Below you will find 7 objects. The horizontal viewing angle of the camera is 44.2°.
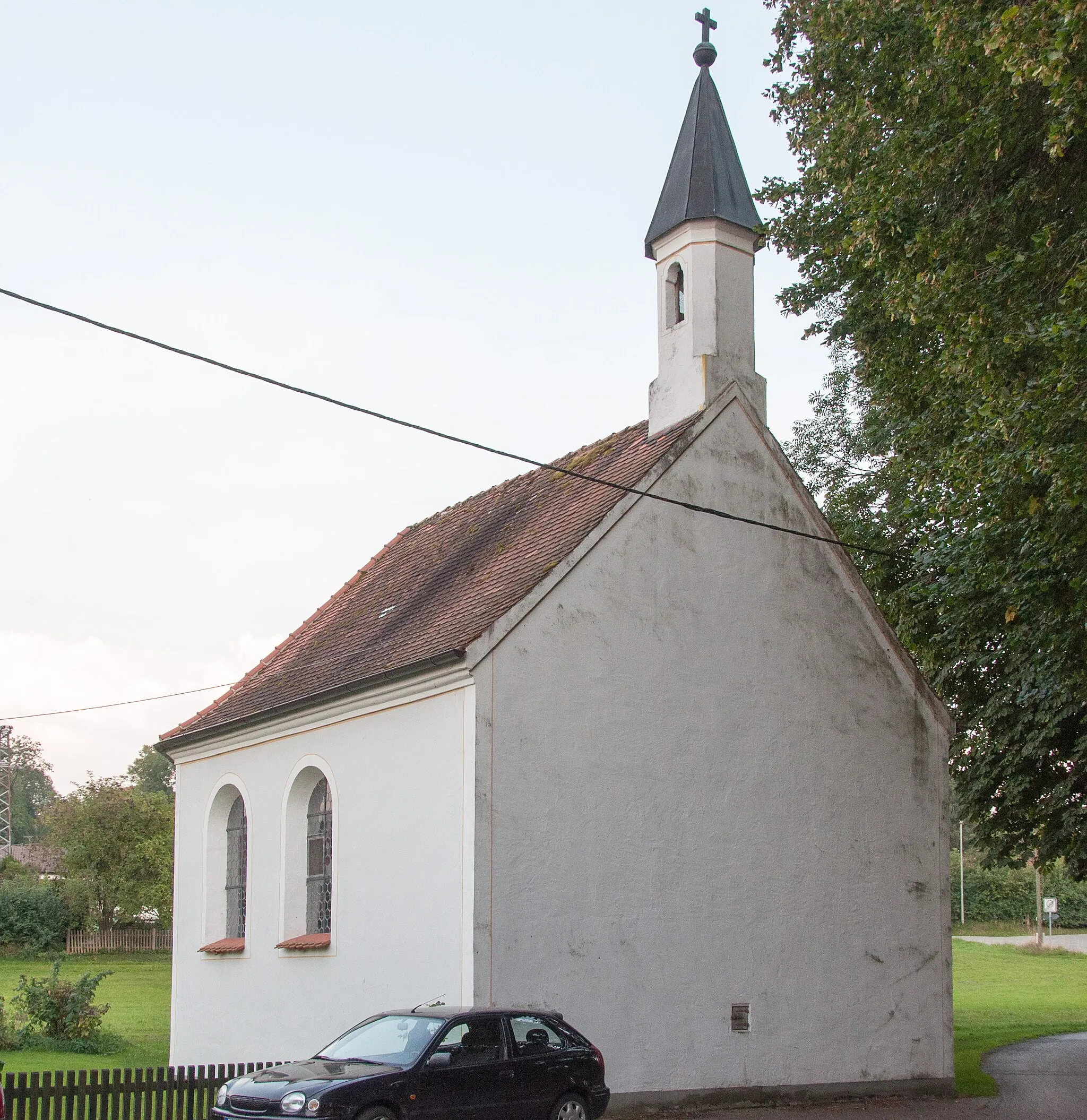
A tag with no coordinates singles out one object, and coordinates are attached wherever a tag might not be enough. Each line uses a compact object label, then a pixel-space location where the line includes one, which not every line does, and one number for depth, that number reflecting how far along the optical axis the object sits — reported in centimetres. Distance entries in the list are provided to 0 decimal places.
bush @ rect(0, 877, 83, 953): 5200
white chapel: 1502
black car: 1112
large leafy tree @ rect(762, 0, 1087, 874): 1295
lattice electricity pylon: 8332
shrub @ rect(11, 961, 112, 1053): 2361
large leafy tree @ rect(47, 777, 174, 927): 5491
